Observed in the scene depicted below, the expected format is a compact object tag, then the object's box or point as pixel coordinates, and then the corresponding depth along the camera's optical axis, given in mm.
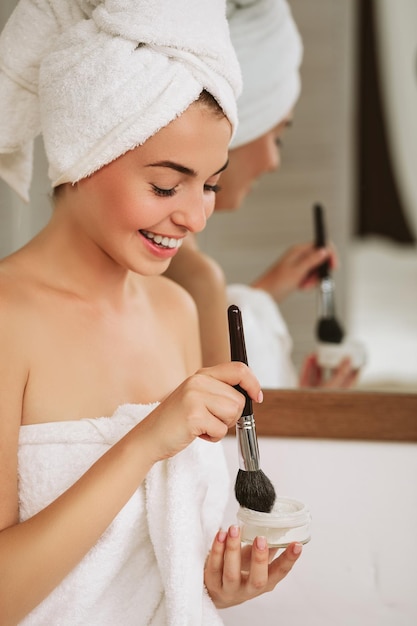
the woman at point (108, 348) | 1181
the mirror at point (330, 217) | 1617
